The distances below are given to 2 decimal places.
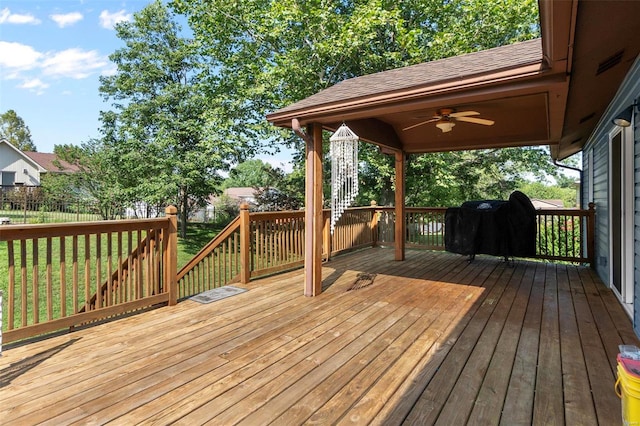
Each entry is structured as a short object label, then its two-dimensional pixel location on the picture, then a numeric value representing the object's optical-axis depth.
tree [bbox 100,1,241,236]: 11.32
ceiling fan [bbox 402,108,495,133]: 3.75
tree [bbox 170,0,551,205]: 9.12
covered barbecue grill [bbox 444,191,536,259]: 5.54
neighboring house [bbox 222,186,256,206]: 38.80
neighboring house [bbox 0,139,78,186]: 22.06
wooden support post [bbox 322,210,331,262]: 6.11
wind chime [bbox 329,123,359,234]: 3.79
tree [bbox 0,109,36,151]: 32.28
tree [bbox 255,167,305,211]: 11.85
